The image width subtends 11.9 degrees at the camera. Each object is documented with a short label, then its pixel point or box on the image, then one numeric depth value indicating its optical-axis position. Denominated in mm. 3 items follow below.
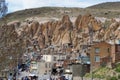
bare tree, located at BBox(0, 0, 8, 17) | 36625
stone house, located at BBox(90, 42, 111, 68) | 89875
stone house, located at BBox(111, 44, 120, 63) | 85875
